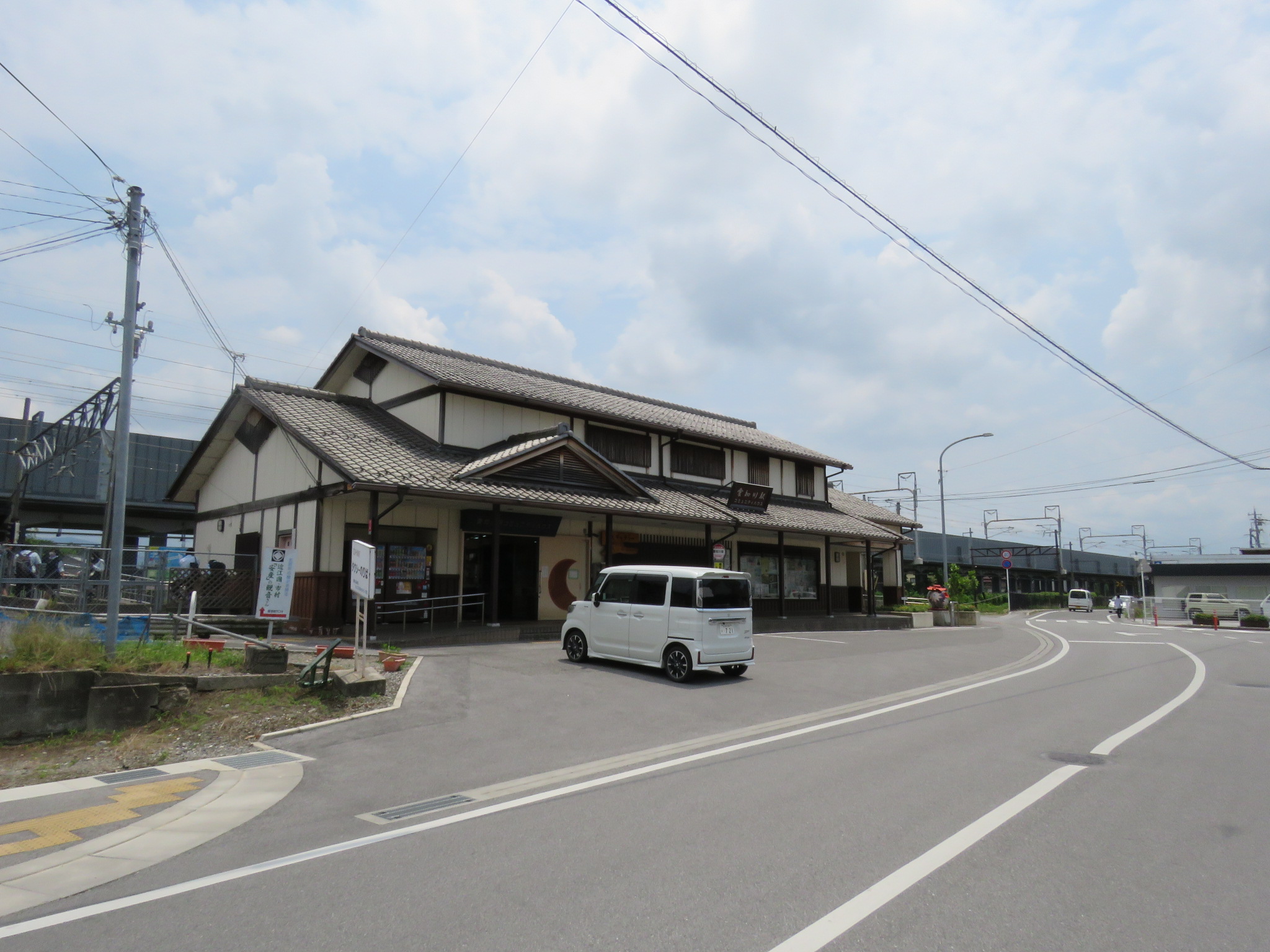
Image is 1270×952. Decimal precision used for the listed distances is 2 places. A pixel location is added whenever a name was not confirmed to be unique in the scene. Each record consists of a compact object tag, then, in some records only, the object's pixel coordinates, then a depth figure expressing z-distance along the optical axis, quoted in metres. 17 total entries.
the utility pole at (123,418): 10.48
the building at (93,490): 35.97
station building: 18.34
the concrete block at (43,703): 9.17
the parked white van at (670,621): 13.16
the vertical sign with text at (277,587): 13.11
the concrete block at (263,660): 11.13
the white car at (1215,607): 43.84
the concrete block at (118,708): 9.50
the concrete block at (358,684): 10.70
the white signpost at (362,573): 11.73
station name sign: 26.50
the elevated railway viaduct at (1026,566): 65.06
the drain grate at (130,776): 7.66
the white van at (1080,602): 64.81
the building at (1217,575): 55.47
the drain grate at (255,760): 8.13
